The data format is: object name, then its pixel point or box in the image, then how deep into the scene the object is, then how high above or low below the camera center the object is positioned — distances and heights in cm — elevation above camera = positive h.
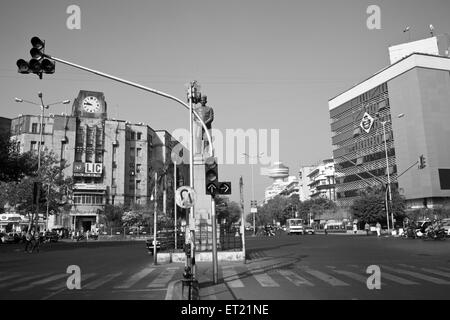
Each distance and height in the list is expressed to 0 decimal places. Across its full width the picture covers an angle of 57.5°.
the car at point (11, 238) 4428 -94
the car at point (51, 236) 4578 -94
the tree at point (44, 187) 4716 +459
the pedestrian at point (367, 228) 5243 -100
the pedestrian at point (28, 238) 2865 -65
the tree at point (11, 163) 3112 +516
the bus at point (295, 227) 6394 -76
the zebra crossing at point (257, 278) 1066 -158
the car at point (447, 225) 3822 -65
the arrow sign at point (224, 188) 1129 +98
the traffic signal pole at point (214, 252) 1050 -71
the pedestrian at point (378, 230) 4599 -112
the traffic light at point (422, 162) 3138 +434
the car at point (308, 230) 6944 -140
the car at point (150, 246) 2115 -104
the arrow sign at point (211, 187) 1076 +96
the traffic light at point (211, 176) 1075 +125
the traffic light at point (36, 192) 2815 +250
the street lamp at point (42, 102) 4022 +1241
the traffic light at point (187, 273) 879 -103
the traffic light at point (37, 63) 956 +385
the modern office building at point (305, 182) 14785 +1439
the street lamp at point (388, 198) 4299 +249
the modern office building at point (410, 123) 7325 +1837
